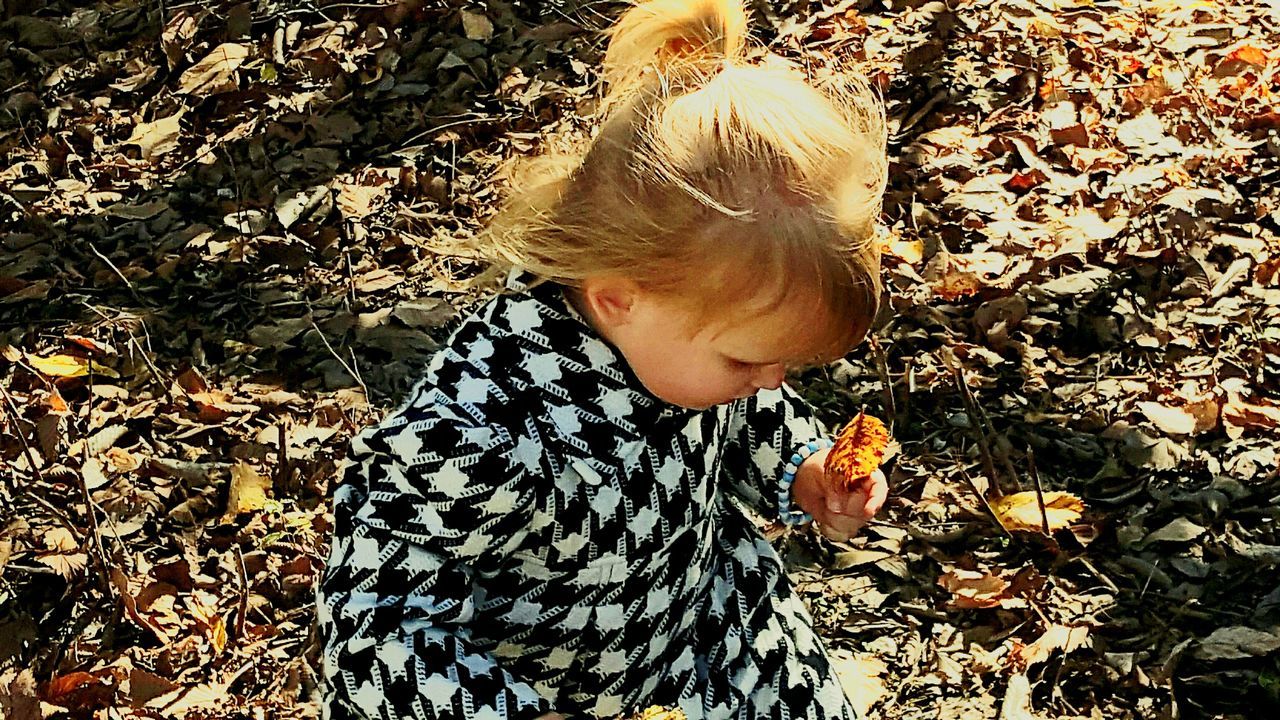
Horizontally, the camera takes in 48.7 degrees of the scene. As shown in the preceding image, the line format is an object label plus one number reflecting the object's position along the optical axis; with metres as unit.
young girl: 1.65
